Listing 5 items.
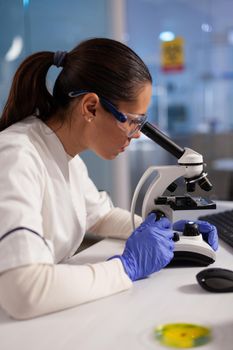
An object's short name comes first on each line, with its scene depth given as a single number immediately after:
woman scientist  0.87
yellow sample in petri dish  0.74
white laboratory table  0.75
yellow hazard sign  3.60
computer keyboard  1.31
